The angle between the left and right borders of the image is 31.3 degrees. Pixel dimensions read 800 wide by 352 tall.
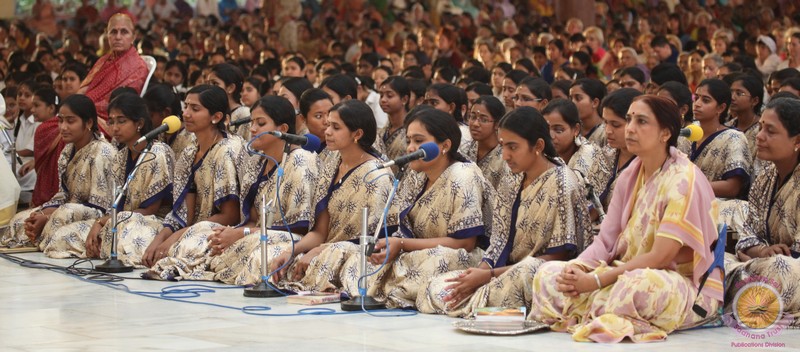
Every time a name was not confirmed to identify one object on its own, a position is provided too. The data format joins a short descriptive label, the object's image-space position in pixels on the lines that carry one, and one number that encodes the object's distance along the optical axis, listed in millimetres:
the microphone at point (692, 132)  6301
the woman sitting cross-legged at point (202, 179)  8203
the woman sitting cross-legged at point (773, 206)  6254
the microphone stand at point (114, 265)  8007
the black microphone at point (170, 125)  7438
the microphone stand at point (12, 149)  10711
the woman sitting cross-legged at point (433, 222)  6734
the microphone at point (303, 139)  6656
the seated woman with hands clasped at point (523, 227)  6352
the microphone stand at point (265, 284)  6945
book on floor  6855
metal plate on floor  5918
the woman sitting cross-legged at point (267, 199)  7641
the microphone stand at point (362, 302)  6613
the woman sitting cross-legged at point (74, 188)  9070
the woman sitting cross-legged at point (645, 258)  5742
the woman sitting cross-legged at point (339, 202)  7234
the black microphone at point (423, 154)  6094
